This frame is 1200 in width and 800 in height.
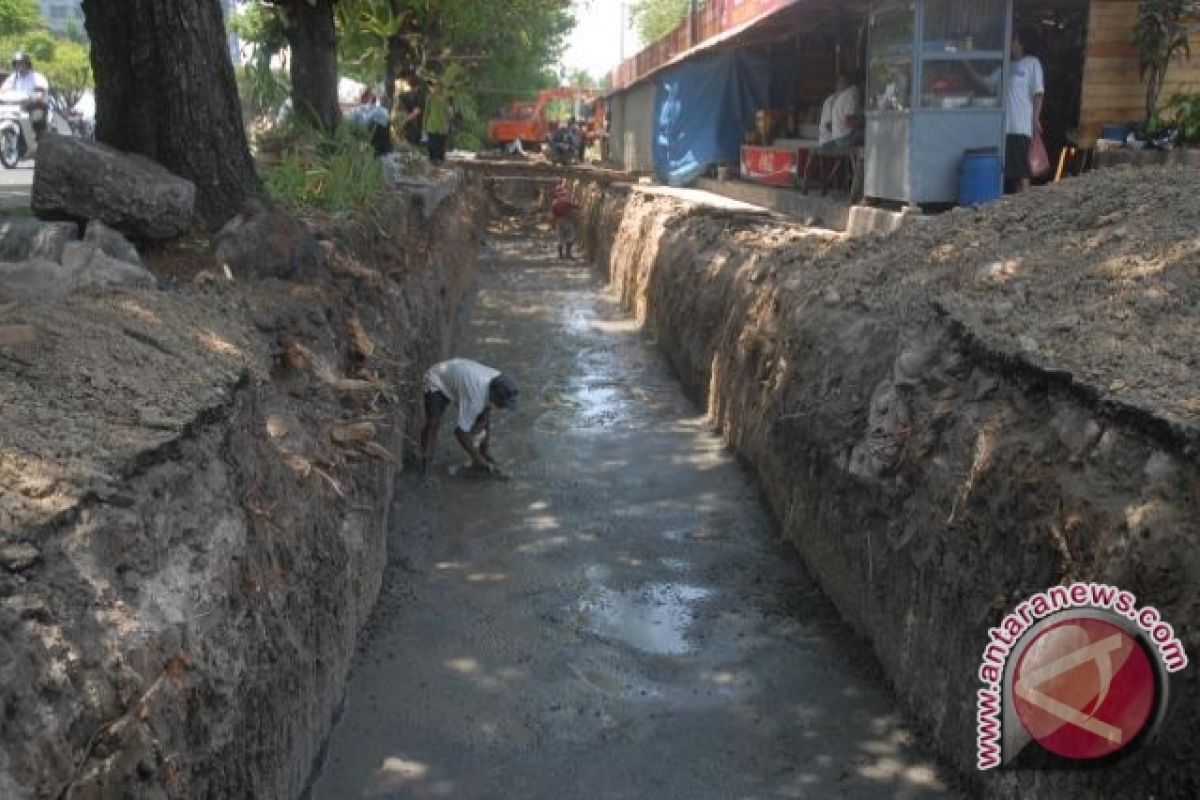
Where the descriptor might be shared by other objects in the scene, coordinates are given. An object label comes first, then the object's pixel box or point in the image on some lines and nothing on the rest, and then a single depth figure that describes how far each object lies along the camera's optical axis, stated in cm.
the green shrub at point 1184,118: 997
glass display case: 1110
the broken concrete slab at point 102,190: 678
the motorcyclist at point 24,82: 1705
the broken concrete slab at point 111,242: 626
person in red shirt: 2488
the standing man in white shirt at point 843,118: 1400
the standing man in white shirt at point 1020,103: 1112
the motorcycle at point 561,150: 3902
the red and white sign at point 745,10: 1462
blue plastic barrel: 1094
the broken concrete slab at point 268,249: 696
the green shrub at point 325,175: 965
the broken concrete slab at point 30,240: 592
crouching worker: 898
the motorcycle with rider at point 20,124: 1612
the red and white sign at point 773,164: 1631
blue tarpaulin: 2112
